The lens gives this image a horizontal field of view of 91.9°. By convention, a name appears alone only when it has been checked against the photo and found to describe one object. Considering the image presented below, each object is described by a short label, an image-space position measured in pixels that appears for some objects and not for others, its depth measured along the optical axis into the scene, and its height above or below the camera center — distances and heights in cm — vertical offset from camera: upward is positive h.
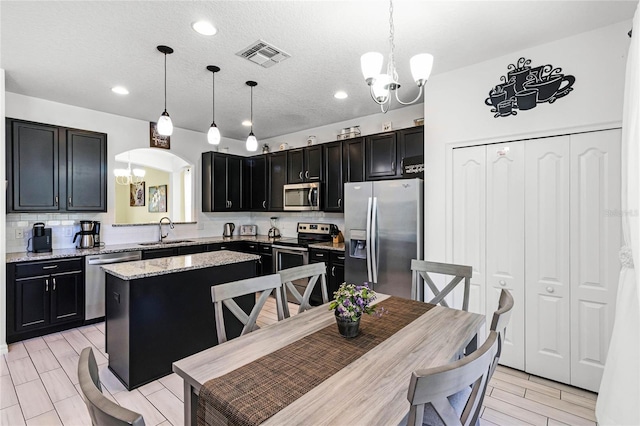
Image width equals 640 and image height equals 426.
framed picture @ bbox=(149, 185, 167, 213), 511 +24
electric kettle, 580 -33
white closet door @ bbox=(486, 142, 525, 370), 273 -22
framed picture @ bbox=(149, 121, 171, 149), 486 +118
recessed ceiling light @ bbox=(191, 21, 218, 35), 229 +140
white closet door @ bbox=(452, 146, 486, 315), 293 -5
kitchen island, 243 -84
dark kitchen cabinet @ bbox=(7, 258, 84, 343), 329 -94
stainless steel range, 459 -54
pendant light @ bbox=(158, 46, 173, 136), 249 +72
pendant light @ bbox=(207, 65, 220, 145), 280 +76
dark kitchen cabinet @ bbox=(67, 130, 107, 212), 395 +56
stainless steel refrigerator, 337 -24
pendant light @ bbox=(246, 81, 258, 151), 298 +67
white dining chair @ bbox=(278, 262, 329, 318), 213 -47
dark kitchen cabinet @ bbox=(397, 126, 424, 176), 376 +85
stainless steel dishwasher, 375 -84
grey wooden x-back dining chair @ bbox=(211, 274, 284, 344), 171 -49
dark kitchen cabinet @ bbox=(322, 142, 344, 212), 457 +50
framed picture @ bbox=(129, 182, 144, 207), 480 +30
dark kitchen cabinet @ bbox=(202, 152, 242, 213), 538 +55
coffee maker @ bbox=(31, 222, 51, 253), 370 -30
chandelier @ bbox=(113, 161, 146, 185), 457 +58
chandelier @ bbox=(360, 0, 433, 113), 166 +77
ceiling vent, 260 +140
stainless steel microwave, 474 +25
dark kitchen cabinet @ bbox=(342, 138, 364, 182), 435 +75
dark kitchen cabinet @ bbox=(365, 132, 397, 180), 403 +74
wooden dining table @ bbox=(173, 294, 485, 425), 100 -64
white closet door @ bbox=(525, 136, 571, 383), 253 -40
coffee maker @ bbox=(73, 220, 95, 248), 405 -28
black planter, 155 -58
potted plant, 155 -49
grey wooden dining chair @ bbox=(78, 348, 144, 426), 67 -44
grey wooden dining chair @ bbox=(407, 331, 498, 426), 81 -48
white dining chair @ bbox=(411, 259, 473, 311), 230 -48
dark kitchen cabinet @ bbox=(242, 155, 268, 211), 563 +54
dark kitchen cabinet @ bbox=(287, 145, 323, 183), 483 +77
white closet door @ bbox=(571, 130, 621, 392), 233 -29
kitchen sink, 453 -45
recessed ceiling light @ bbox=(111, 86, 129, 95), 349 +141
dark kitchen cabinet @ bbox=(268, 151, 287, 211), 531 +59
